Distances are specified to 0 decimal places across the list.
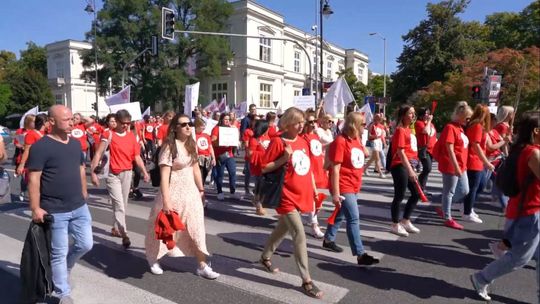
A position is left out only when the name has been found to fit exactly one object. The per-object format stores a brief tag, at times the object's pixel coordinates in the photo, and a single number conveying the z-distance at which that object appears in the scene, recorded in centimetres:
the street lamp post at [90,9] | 3441
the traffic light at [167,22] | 1653
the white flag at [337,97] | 1055
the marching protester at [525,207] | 341
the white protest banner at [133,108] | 977
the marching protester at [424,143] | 836
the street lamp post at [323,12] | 1994
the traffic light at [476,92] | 1764
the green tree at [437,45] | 3953
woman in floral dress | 430
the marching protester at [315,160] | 596
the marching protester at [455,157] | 605
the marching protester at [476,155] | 608
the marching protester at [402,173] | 566
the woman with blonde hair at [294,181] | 394
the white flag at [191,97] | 1405
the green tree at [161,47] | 4269
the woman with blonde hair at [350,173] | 461
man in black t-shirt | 347
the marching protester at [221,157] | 867
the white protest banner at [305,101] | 1455
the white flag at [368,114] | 1267
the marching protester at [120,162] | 551
